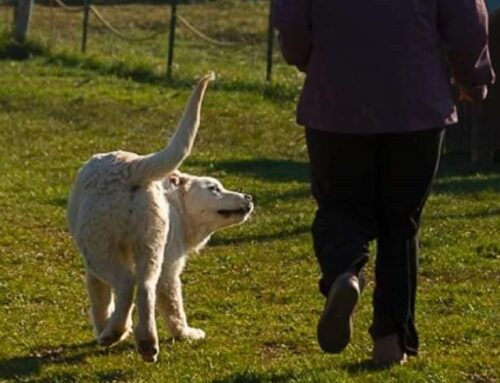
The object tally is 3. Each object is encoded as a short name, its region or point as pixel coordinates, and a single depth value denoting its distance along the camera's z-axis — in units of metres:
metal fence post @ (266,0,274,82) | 19.77
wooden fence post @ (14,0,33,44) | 23.73
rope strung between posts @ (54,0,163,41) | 25.23
